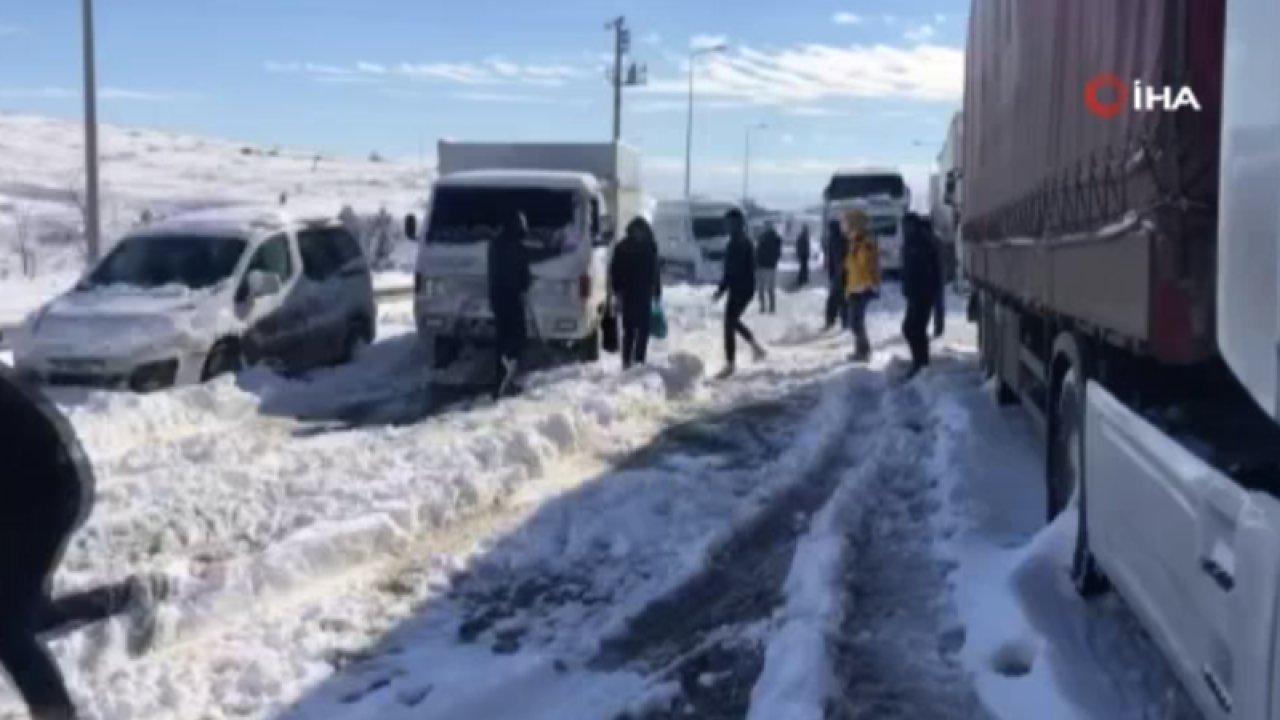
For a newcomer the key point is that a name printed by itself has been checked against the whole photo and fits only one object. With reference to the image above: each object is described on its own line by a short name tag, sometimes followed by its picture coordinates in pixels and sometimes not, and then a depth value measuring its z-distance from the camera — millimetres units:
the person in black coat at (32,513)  4695
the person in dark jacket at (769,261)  25734
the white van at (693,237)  41250
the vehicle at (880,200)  39500
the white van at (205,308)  13469
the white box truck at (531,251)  16750
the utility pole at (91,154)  23734
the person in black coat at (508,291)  14594
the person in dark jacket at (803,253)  37125
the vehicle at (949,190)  18716
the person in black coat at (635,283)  16531
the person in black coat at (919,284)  16406
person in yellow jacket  18078
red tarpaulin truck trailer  3527
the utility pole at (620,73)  58906
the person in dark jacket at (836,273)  22047
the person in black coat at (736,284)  17484
